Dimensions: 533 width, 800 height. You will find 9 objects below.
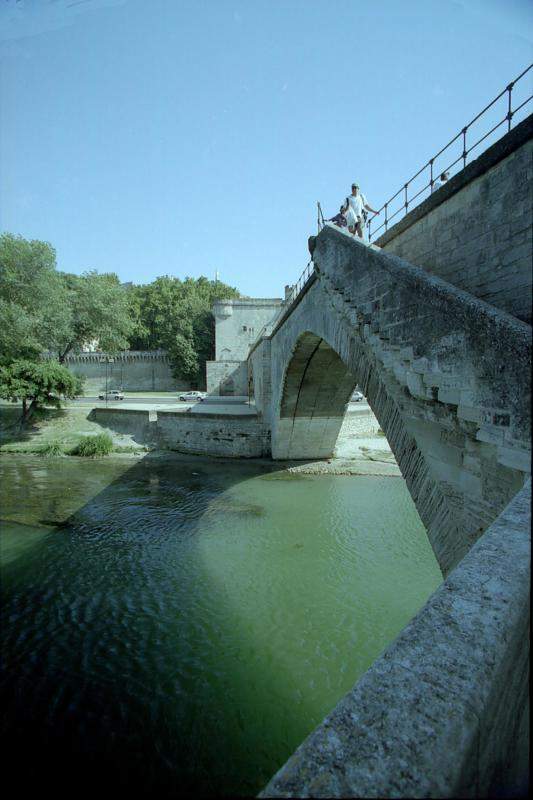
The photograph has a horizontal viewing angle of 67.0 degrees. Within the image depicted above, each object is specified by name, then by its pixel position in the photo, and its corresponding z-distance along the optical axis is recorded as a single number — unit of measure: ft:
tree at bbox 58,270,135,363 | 93.86
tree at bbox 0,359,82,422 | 68.69
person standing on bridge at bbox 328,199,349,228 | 30.70
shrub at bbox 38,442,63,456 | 66.23
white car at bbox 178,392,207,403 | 108.17
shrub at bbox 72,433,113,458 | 65.72
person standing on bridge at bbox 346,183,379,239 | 29.84
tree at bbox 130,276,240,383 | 138.28
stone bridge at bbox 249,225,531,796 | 3.53
